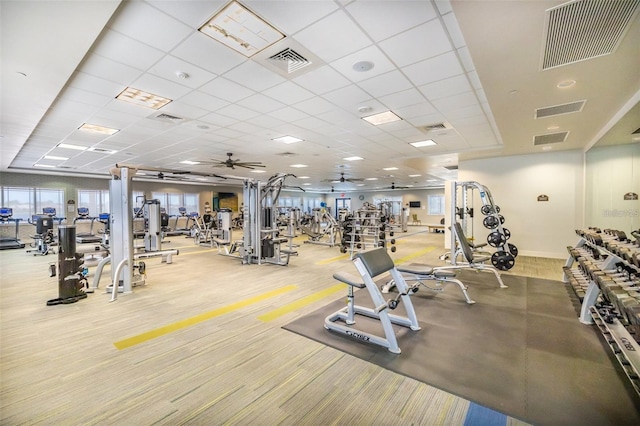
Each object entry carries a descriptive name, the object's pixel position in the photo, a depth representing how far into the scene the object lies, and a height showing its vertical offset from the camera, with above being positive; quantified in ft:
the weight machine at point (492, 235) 16.51 -1.77
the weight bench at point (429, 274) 11.70 -2.96
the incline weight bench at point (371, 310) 8.06 -3.26
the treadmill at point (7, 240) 28.68 -3.18
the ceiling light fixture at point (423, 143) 20.87 +5.10
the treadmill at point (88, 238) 23.40 -2.45
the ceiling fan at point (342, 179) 39.61 +4.89
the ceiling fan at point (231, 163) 23.66 +4.10
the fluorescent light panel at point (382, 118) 15.25 +5.23
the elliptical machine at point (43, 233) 24.95 -2.07
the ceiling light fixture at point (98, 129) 17.06 +5.32
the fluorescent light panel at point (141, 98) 12.33 +5.36
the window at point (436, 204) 63.10 +0.75
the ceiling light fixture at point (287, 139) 19.83 +5.21
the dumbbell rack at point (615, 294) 6.61 -2.40
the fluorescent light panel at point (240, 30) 7.35 +5.29
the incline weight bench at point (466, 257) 15.33 -2.96
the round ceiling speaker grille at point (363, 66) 9.86 +5.26
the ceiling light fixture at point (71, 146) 21.40 +5.25
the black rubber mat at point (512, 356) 5.91 -4.30
